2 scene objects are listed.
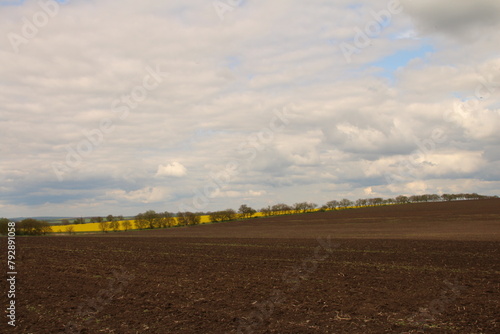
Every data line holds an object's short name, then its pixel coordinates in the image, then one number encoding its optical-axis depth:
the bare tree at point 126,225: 109.06
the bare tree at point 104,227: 102.81
